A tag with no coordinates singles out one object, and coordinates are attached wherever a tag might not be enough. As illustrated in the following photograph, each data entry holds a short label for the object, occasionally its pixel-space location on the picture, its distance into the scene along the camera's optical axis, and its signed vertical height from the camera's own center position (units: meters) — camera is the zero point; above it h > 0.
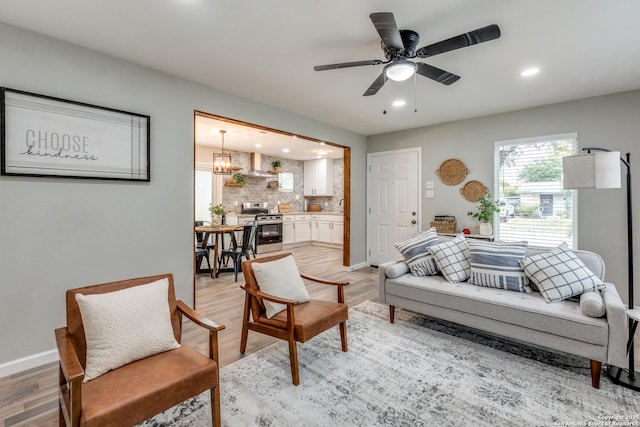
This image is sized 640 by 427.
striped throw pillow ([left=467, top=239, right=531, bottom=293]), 2.70 -0.51
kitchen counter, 8.17 -0.05
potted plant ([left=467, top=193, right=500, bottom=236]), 4.30 -0.02
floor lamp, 2.09 +0.27
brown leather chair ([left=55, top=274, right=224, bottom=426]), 1.23 -0.80
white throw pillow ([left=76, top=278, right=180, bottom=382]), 1.48 -0.61
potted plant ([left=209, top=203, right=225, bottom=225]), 5.85 -0.09
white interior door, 5.29 +0.21
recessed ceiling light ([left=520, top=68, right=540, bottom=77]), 2.92 +1.38
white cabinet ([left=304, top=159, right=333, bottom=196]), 8.69 +0.99
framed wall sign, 2.22 +0.59
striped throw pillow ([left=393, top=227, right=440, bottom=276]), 3.21 -0.47
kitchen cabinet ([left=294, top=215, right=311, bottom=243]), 8.27 -0.48
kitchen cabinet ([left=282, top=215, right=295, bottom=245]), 7.91 -0.48
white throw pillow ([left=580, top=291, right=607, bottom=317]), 2.06 -0.65
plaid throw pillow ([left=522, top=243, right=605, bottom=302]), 2.39 -0.52
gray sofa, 2.02 -0.81
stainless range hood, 7.58 +1.10
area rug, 1.76 -1.20
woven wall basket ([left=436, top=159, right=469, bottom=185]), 4.71 +0.64
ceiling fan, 1.84 +1.11
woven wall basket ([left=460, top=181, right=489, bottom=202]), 4.51 +0.32
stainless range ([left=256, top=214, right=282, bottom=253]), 7.25 -0.54
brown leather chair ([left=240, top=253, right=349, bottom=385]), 2.09 -0.80
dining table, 4.96 -0.35
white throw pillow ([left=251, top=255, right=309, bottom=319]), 2.35 -0.57
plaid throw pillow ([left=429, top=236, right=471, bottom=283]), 2.99 -0.49
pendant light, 6.25 +0.96
